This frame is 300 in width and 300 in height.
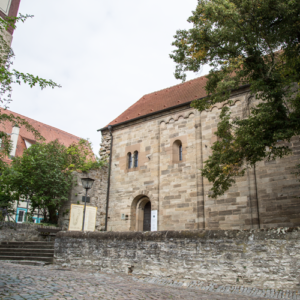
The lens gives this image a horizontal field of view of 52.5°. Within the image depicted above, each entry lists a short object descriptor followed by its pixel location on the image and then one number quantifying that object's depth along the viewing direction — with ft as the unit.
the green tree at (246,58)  28.35
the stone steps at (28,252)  36.94
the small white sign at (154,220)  53.23
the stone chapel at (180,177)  42.22
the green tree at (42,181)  54.39
